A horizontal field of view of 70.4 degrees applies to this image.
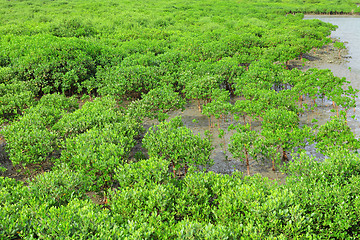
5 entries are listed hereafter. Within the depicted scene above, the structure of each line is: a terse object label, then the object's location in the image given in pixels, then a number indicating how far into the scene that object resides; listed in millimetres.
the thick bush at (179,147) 20016
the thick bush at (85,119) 23312
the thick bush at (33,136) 20188
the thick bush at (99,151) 18298
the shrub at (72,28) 54281
